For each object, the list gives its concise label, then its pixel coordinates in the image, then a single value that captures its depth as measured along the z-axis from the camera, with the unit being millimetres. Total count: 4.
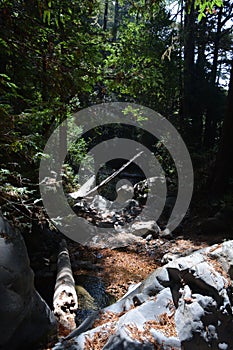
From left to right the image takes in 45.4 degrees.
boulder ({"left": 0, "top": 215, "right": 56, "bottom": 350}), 2545
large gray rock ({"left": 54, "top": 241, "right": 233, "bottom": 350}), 2365
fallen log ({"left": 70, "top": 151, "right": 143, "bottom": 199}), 9832
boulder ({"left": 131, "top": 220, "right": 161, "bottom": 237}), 7535
